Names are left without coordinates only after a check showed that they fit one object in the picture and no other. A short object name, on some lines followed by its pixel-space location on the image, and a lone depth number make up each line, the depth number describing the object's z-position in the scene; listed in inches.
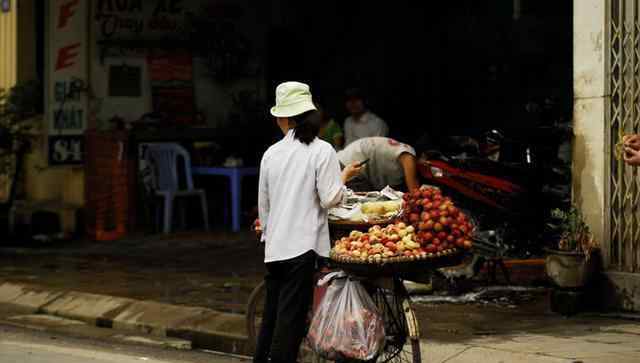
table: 639.1
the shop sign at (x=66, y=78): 645.9
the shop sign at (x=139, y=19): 655.8
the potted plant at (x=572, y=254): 388.5
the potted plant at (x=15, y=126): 625.6
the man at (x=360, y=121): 528.4
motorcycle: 441.4
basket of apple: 285.4
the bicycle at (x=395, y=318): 286.6
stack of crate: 637.9
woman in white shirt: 285.0
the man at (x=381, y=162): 396.2
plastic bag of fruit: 285.9
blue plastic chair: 642.8
